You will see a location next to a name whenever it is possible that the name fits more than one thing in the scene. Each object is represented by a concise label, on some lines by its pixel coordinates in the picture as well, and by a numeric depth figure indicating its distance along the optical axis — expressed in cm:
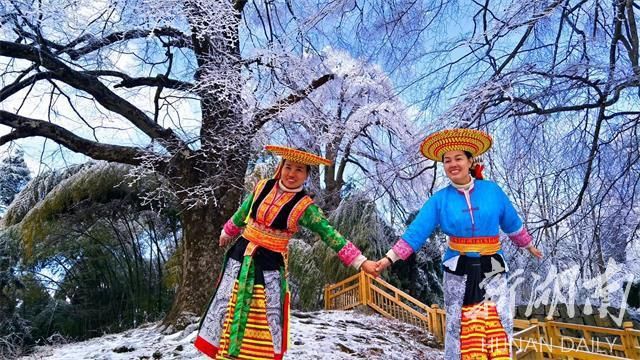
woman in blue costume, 212
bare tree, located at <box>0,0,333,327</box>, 395
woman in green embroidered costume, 231
